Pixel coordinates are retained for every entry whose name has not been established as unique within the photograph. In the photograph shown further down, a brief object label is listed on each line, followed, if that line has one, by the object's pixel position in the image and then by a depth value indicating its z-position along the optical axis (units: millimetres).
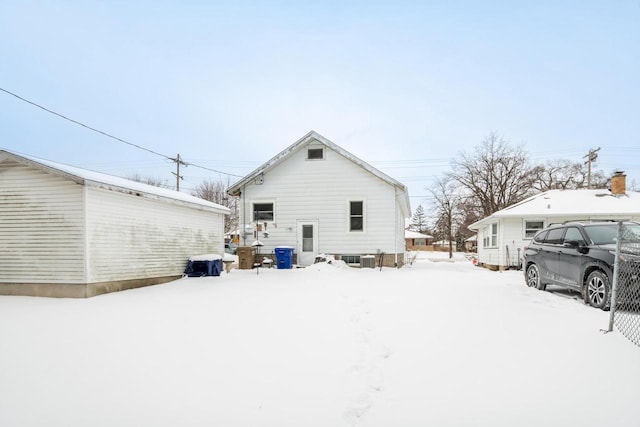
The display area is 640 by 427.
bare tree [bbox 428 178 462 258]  46500
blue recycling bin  13891
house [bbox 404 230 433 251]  59278
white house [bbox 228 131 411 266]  14742
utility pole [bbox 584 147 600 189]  26938
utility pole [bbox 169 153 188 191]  28158
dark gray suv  6117
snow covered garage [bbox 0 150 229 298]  8406
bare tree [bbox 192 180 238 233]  46641
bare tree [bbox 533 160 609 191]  40875
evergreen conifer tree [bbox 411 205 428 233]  81500
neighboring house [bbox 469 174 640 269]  15688
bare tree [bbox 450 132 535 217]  36188
